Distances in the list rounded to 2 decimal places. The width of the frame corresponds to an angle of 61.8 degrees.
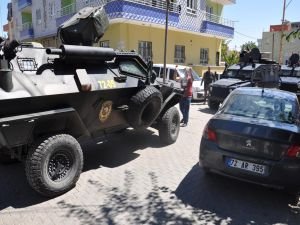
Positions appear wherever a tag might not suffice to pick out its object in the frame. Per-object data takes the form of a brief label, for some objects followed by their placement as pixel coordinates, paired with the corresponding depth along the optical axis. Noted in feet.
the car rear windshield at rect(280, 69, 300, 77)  34.31
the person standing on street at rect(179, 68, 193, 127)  22.65
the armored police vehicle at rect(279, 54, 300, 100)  31.64
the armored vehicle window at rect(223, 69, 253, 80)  32.11
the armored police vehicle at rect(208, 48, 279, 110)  30.39
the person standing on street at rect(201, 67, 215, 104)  35.94
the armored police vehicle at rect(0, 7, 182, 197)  10.49
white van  35.10
